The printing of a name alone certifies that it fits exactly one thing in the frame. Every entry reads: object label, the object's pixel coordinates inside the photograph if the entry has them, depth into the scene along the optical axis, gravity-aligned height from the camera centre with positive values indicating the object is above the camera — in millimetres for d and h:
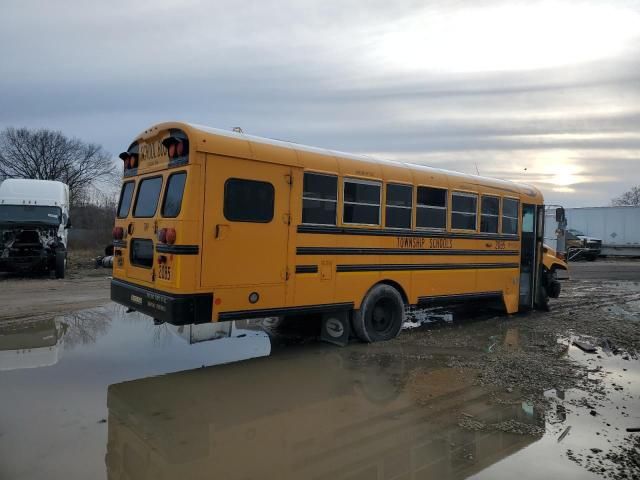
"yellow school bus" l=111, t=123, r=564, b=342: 5586 -17
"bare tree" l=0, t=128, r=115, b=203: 49938 +6291
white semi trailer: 29078 +854
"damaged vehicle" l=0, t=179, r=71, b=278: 14094 -169
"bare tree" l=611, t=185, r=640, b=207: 72000 +6307
